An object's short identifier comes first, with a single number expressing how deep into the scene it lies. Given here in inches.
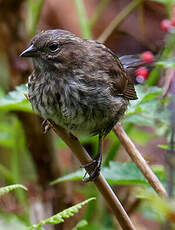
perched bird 176.9
